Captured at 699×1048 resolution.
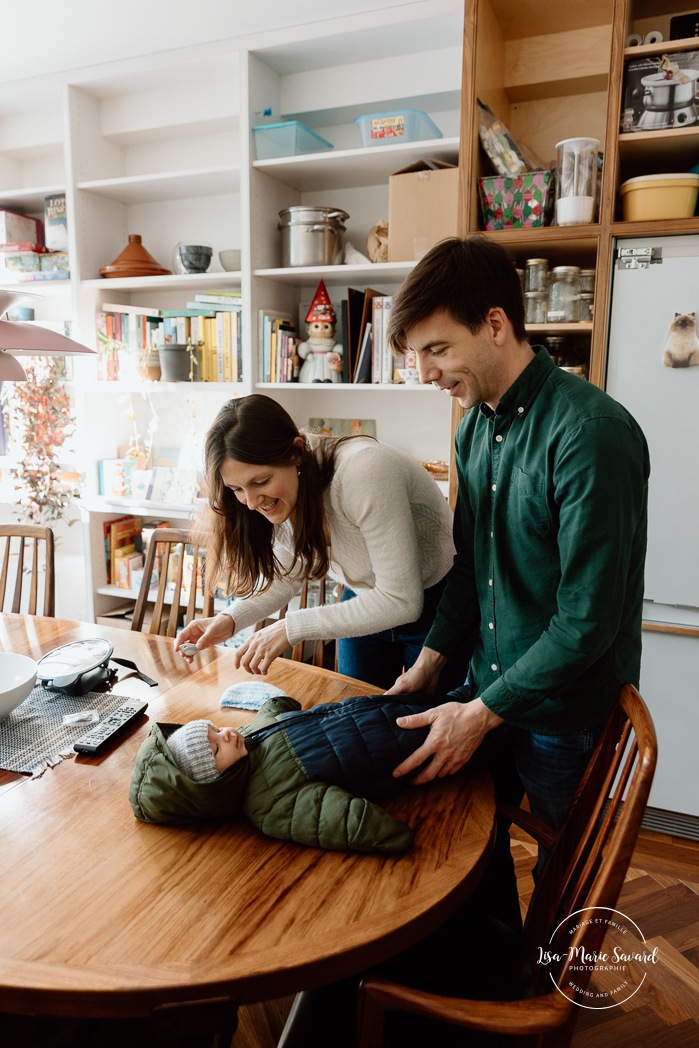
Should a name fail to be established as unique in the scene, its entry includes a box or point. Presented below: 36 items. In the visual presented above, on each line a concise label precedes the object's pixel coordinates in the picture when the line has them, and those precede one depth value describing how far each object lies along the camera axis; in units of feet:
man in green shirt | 3.62
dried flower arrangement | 11.10
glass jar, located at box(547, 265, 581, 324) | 7.52
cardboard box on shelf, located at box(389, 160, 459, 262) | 8.06
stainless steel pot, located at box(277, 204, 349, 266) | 8.99
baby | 3.39
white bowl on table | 4.51
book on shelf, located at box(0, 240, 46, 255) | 11.02
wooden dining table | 2.70
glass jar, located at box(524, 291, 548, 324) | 7.64
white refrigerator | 7.04
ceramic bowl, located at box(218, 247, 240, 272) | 9.79
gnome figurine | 9.27
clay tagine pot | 10.10
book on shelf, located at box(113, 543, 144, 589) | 11.03
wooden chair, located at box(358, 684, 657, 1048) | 2.77
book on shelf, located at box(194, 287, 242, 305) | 9.74
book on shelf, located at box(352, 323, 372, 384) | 8.98
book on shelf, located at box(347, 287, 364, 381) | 9.11
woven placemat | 4.23
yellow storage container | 6.89
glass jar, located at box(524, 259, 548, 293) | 7.57
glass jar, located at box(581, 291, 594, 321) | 7.58
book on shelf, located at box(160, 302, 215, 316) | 9.95
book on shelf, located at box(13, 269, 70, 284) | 10.78
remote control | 4.32
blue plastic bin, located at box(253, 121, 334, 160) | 8.84
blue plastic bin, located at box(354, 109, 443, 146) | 8.36
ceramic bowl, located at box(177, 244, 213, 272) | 9.85
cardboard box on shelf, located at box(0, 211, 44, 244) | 11.01
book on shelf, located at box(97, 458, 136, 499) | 10.77
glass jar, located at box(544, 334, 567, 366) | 7.94
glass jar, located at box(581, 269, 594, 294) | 7.59
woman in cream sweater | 4.94
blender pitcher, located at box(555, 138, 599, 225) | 7.17
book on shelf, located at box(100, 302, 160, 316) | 10.54
